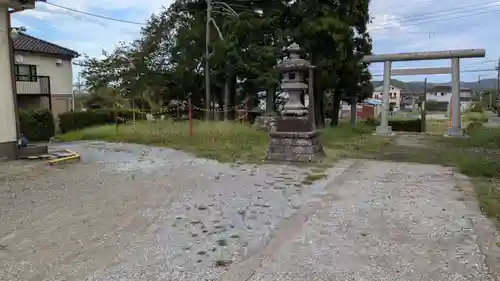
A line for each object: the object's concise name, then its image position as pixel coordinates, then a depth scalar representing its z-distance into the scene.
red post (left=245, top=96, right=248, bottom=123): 17.86
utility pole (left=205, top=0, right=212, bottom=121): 15.73
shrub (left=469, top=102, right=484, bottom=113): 37.45
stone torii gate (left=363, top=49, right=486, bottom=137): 13.93
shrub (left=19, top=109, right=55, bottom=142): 16.02
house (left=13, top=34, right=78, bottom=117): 21.03
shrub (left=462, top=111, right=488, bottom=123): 26.19
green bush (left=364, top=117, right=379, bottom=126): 24.45
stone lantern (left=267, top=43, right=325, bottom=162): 8.53
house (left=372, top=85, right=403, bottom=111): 69.49
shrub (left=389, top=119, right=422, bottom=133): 22.45
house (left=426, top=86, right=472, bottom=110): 74.56
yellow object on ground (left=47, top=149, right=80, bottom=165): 8.08
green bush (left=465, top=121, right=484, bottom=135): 14.69
